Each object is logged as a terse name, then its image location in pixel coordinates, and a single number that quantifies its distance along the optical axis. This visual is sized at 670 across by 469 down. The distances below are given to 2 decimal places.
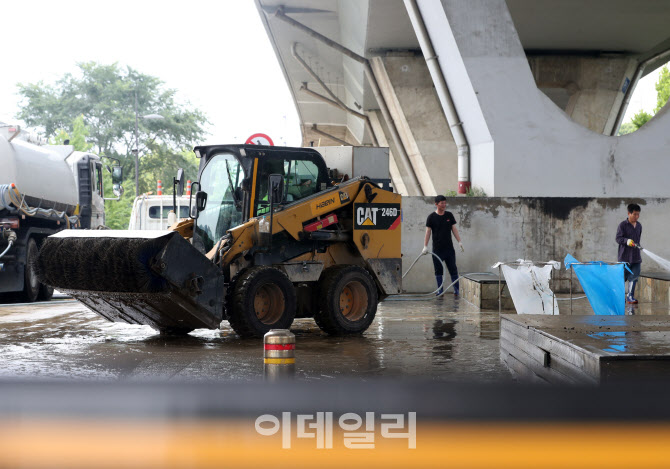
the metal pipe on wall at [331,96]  33.37
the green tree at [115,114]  69.12
